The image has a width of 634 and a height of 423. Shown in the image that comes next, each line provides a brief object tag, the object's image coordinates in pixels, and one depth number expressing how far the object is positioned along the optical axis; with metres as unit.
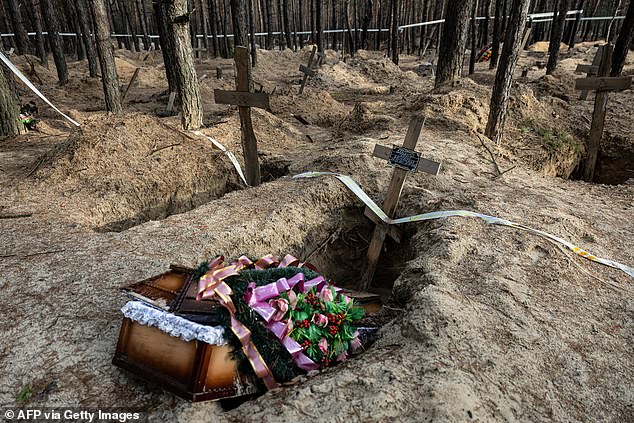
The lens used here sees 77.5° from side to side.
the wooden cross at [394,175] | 3.73
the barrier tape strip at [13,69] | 6.40
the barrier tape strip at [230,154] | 5.88
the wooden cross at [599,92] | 6.18
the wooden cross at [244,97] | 4.82
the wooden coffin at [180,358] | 2.02
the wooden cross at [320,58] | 15.73
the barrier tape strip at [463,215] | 3.43
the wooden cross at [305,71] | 11.78
